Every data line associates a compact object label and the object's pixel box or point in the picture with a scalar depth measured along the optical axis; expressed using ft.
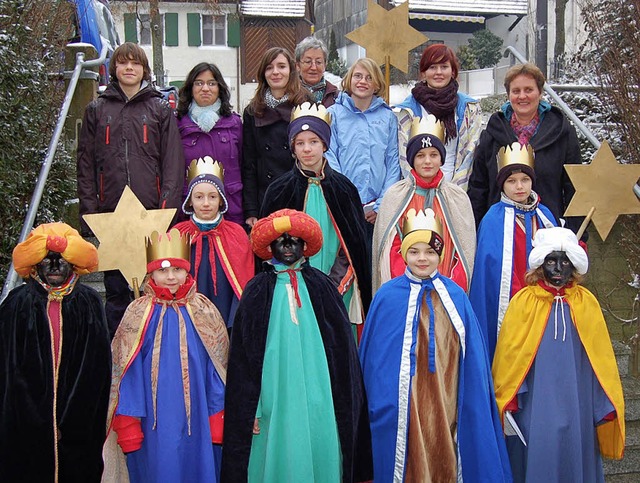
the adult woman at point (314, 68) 21.18
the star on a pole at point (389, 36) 22.95
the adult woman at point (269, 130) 19.29
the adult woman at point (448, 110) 19.12
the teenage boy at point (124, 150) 18.04
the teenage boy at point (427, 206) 17.13
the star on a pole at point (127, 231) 15.28
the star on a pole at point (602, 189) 16.53
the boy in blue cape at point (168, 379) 14.06
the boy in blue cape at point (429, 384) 14.62
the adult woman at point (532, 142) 18.25
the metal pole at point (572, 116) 22.26
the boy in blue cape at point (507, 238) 16.78
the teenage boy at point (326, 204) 17.25
